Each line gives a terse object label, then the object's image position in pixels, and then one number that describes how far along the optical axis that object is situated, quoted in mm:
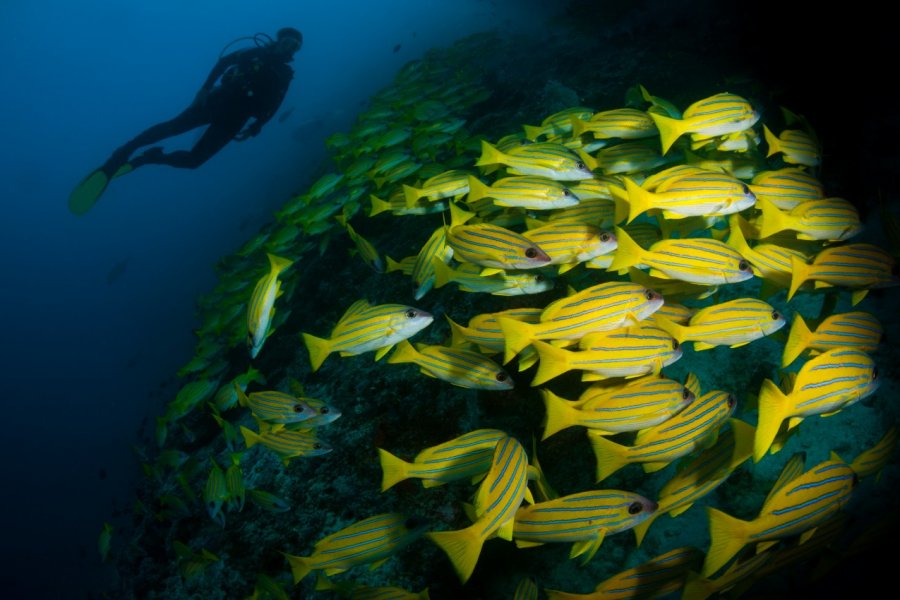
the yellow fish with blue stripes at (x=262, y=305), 3270
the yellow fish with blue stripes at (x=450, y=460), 2527
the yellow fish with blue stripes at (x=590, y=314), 2361
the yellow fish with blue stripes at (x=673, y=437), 2246
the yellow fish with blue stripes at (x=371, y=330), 2920
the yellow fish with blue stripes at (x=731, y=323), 2473
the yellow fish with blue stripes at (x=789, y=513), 2053
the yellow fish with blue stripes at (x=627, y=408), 2258
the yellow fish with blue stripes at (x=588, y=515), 2170
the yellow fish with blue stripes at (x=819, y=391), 2033
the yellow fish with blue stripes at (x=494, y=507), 1923
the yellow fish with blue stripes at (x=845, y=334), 2469
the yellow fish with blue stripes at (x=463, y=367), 2797
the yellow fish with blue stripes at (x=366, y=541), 2734
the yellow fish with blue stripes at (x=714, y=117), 3162
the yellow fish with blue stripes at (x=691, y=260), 2475
